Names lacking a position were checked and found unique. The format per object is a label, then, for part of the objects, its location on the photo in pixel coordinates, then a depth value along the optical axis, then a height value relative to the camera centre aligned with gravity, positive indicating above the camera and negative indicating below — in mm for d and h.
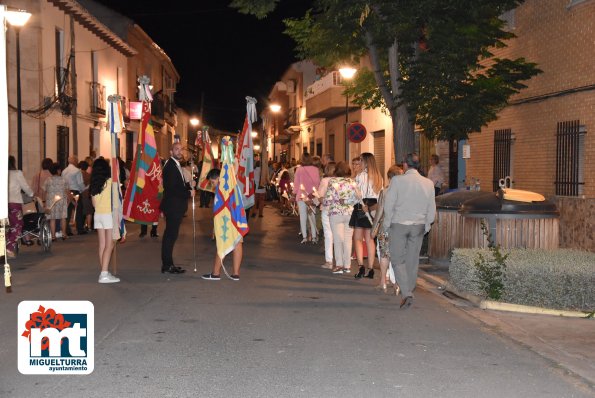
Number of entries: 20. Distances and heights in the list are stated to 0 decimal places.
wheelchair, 14695 -959
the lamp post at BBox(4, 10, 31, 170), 17516 +3587
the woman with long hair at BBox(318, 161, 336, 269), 12445 -627
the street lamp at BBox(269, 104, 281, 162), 46500 +4251
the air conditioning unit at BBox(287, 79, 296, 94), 56062 +6655
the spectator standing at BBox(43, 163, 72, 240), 16750 -365
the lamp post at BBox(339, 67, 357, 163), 23203 +3180
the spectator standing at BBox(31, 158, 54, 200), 16984 -18
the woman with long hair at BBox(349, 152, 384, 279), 11500 -417
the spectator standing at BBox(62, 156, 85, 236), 18359 -19
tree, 15445 +2590
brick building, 14562 +1257
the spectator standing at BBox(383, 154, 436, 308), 9445 -508
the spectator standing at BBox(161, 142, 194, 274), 11844 -381
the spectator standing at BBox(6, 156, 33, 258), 13992 -528
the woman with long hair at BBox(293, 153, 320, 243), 16578 -17
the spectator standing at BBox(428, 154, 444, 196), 18362 +100
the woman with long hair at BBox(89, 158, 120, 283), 11055 -426
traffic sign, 21328 +1266
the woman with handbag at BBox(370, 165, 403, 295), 10102 -768
